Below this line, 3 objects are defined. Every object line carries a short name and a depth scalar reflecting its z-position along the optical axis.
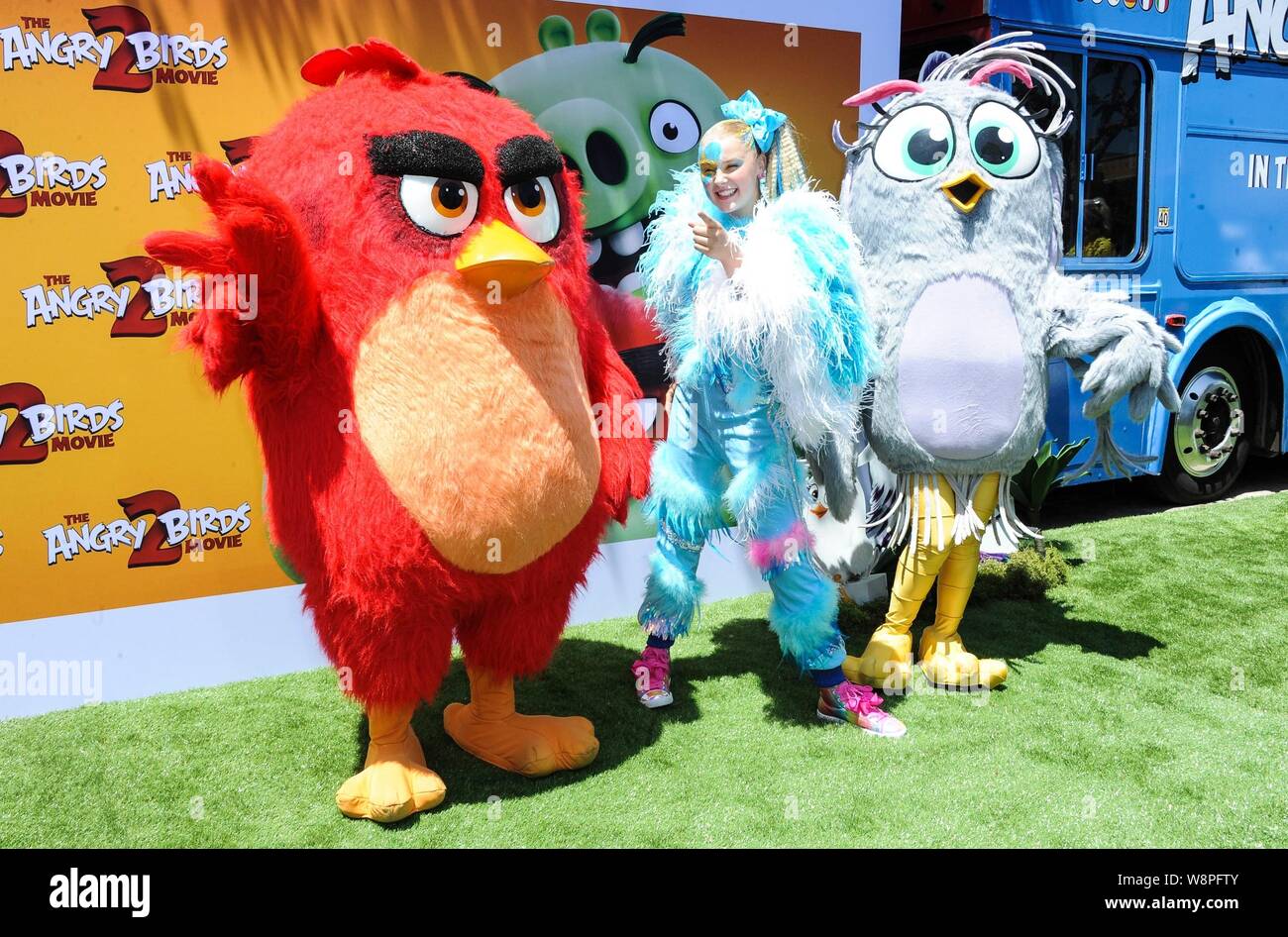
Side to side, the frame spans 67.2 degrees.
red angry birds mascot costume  2.29
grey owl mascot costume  3.14
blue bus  5.07
